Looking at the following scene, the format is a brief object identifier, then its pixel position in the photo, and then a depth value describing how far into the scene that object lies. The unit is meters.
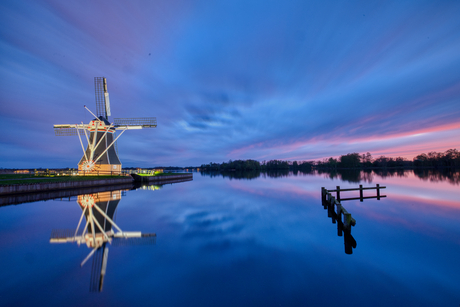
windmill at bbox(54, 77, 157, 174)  30.80
